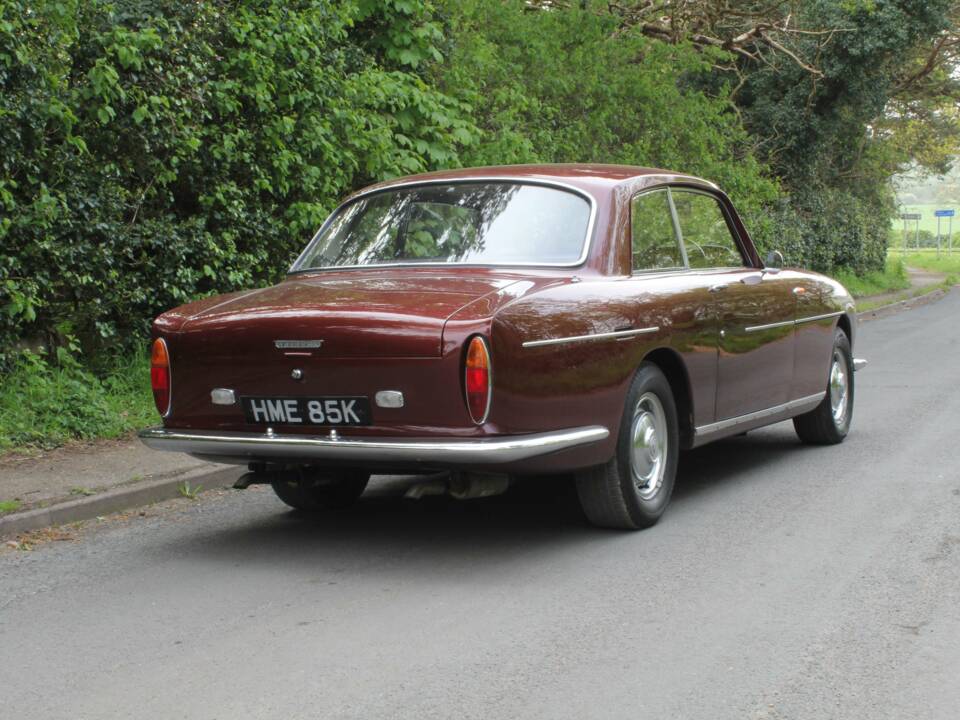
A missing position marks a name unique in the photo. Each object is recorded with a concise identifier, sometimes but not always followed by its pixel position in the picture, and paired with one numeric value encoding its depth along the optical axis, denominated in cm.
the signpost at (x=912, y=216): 5322
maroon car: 529
